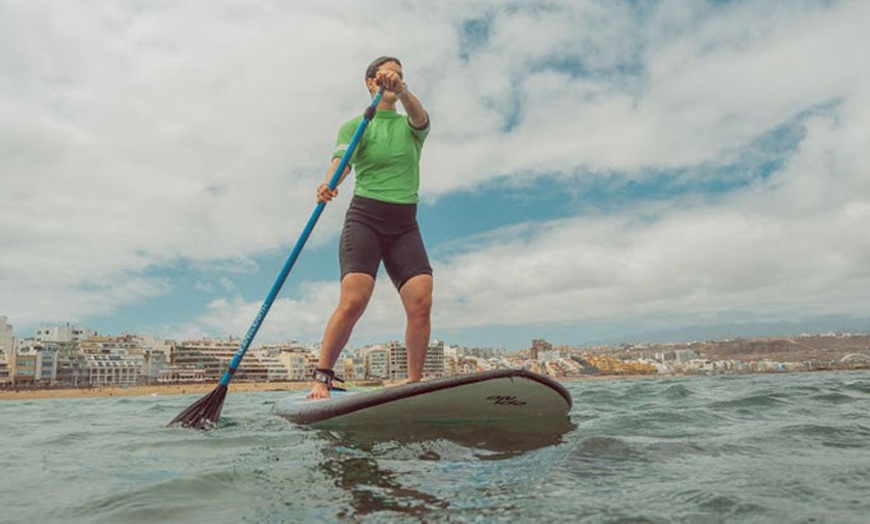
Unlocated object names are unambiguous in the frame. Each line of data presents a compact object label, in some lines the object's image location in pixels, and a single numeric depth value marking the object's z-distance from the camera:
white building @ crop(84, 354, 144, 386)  110.44
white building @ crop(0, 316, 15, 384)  100.69
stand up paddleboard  4.37
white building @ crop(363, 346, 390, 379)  154.75
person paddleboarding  5.35
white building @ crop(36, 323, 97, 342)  130.25
